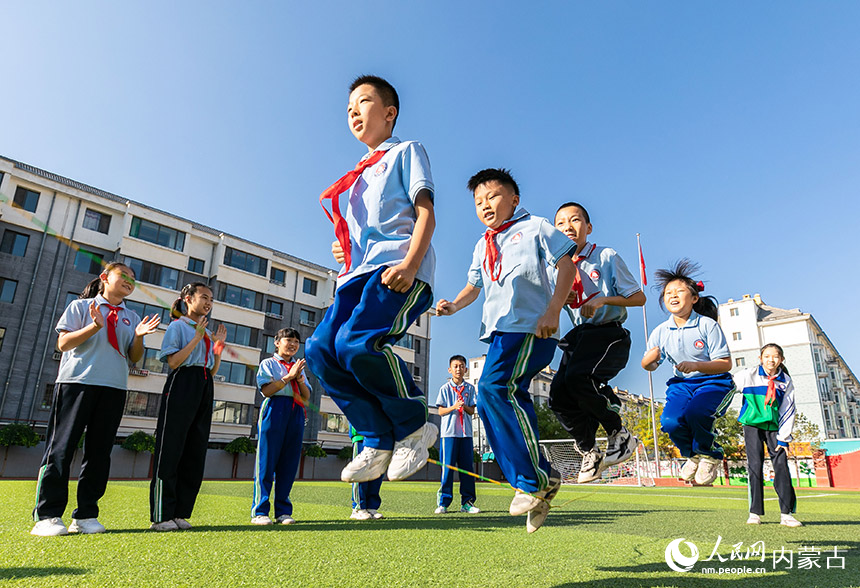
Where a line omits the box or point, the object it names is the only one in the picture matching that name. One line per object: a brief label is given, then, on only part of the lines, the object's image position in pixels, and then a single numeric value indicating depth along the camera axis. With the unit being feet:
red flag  49.71
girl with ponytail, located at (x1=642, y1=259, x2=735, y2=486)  15.99
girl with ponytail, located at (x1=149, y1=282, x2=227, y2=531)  16.19
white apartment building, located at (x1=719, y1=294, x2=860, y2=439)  199.21
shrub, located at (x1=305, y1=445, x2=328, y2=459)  97.76
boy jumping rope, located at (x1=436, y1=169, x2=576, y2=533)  10.89
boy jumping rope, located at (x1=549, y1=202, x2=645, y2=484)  14.69
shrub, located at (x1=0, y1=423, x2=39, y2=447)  70.23
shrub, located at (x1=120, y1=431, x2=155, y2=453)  79.71
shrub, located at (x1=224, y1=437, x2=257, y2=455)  92.79
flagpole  49.80
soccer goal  92.07
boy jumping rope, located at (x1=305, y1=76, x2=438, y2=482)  8.73
